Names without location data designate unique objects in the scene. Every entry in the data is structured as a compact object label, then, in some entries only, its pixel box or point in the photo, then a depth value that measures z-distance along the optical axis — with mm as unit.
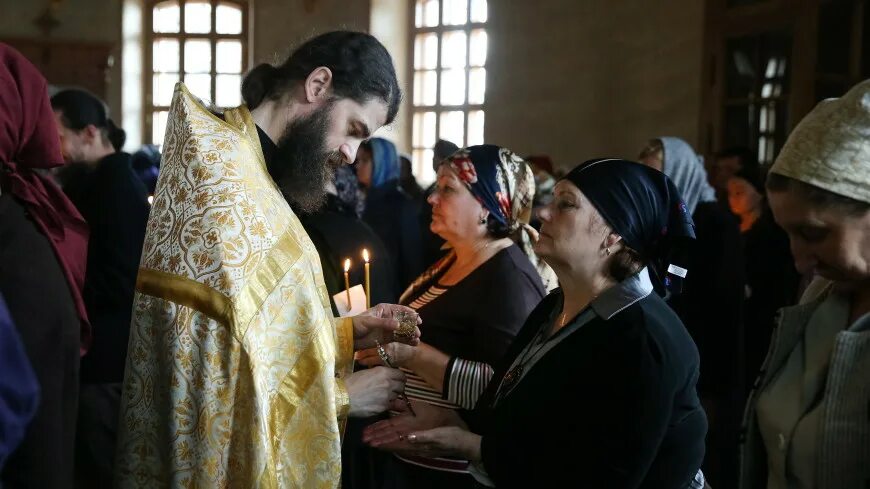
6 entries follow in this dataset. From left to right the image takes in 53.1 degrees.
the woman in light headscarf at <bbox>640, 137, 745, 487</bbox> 4516
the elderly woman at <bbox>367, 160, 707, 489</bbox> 2033
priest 1861
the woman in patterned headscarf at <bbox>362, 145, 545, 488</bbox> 2879
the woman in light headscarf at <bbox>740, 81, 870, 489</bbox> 1640
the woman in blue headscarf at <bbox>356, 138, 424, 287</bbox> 5617
